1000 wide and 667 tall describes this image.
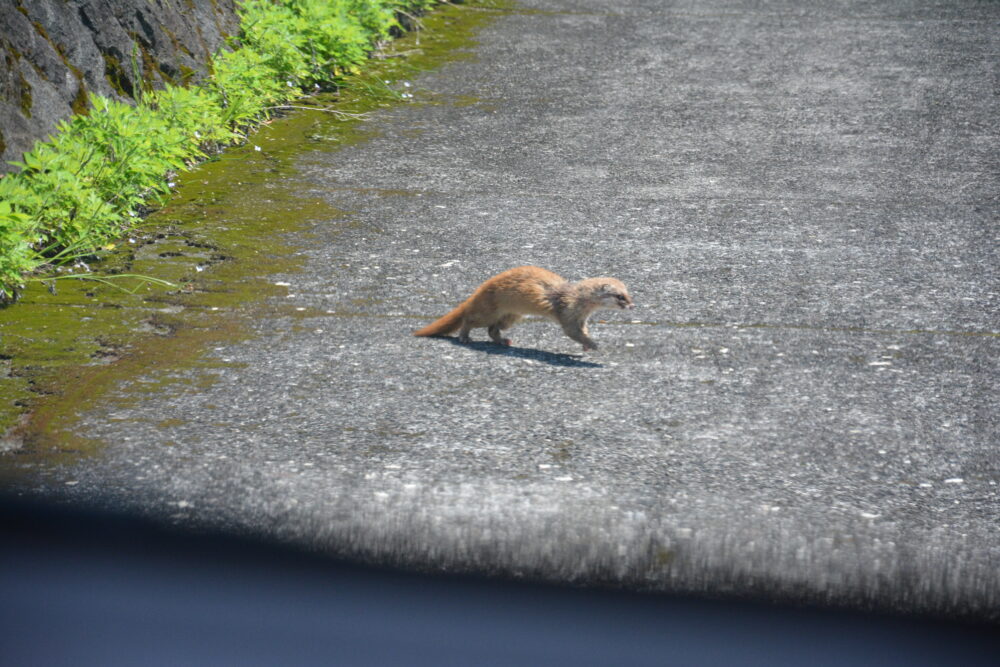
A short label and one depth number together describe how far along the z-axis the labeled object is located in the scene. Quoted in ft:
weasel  31.73
